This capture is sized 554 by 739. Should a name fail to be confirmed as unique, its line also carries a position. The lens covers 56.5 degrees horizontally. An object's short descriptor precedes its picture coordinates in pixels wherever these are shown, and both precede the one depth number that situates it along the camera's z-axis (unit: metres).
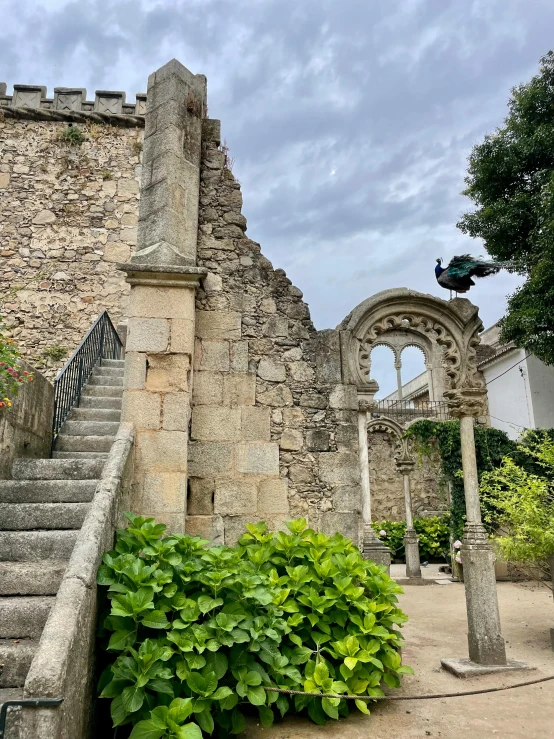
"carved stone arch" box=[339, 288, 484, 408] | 4.91
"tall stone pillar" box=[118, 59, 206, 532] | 4.12
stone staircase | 2.82
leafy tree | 11.04
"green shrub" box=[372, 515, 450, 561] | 13.78
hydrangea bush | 2.64
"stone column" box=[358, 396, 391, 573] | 4.79
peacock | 5.45
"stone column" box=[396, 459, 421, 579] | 11.10
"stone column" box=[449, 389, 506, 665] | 4.37
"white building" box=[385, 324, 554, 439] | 15.94
